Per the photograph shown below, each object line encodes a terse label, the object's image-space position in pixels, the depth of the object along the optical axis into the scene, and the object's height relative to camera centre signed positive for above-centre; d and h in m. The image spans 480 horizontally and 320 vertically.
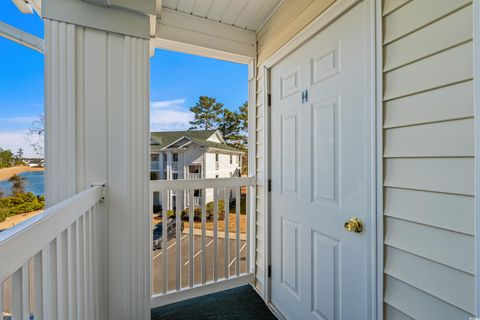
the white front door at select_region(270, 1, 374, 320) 1.14 -0.10
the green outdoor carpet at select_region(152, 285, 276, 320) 1.83 -1.26
